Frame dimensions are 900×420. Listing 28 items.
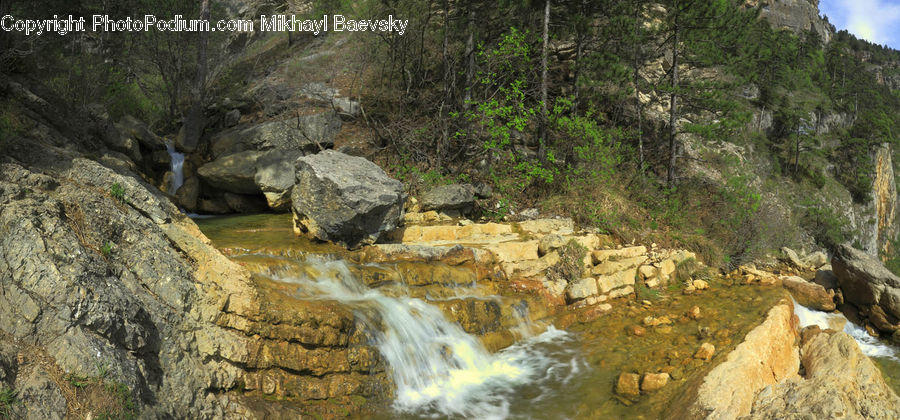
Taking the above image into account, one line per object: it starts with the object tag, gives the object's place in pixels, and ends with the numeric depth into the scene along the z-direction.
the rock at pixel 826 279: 12.35
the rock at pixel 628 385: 6.01
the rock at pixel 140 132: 12.44
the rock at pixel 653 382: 6.00
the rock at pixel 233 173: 12.58
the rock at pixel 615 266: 9.80
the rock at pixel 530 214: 12.34
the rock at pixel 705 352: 6.58
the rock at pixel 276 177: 11.99
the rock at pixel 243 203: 13.08
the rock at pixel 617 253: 10.12
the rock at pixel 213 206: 13.06
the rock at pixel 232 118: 16.17
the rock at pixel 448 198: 11.81
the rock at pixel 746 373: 5.15
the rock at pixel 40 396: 3.50
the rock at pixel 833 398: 4.06
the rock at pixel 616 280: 9.30
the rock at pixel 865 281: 10.52
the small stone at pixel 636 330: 7.70
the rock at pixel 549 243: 9.73
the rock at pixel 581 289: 8.94
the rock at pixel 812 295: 10.96
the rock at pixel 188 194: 12.93
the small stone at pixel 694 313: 8.29
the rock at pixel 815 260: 14.69
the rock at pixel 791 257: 14.33
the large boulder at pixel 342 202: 8.61
